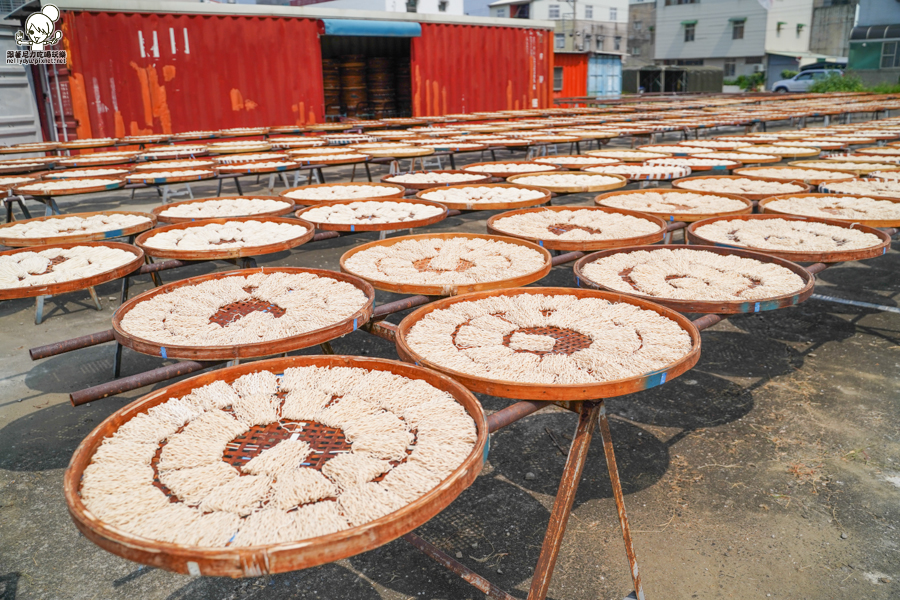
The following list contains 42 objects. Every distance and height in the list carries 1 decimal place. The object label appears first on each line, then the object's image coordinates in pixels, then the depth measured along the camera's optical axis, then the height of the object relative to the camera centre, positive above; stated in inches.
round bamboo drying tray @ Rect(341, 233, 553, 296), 106.2 -27.3
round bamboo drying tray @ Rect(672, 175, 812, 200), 190.5 -22.2
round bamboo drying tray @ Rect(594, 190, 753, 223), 164.9 -24.9
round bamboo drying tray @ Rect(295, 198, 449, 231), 159.8 -24.9
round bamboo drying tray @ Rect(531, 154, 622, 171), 256.4 -17.3
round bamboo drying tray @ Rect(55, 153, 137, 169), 303.4 -13.2
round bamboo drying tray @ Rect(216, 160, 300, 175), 254.1 -15.6
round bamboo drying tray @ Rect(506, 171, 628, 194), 209.2 -21.5
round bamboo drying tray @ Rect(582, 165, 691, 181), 226.1 -19.4
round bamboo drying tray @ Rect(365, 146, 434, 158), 297.7 -12.1
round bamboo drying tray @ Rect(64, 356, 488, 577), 45.9 -30.4
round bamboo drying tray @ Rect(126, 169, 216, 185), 225.6 -16.4
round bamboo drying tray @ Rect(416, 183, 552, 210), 180.5 -22.8
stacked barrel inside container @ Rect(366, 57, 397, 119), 712.4 +46.1
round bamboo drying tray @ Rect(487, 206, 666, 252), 136.0 -25.9
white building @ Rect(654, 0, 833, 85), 1481.3 +205.2
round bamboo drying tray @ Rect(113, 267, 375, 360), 82.1 -28.3
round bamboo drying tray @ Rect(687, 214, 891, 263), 125.3 -27.0
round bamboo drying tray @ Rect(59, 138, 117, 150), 380.4 -5.9
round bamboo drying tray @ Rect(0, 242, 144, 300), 110.7 -27.0
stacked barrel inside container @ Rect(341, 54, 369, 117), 701.9 +49.3
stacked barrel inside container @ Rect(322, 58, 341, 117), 702.5 +48.0
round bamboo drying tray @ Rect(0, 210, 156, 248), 150.4 -24.9
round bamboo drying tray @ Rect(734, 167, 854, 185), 213.6 -20.1
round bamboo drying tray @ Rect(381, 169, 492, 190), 218.1 -20.6
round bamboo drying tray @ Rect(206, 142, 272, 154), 338.4 -9.3
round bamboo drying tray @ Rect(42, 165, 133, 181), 250.6 -16.1
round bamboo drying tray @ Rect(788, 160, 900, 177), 234.9 -19.5
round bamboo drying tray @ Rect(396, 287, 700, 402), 69.6 -29.1
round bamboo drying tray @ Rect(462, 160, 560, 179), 243.2 -18.1
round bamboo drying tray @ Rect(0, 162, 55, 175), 283.6 -14.6
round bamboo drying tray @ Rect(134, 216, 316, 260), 134.2 -25.7
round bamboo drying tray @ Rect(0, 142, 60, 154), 376.8 -7.5
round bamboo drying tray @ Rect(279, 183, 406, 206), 194.3 -21.1
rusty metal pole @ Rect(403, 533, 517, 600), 75.9 -53.8
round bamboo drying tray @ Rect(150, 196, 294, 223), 172.2 -23.2
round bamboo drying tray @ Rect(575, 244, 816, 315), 96.3 -28.0
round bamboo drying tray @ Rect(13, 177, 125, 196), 212.2 -18.7
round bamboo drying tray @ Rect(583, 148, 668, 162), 280.1 -15.3
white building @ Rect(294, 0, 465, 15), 1318.9 +265.9
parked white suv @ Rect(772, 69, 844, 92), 1146.7 +68.5
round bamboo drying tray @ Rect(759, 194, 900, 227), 155.4 -25.9
